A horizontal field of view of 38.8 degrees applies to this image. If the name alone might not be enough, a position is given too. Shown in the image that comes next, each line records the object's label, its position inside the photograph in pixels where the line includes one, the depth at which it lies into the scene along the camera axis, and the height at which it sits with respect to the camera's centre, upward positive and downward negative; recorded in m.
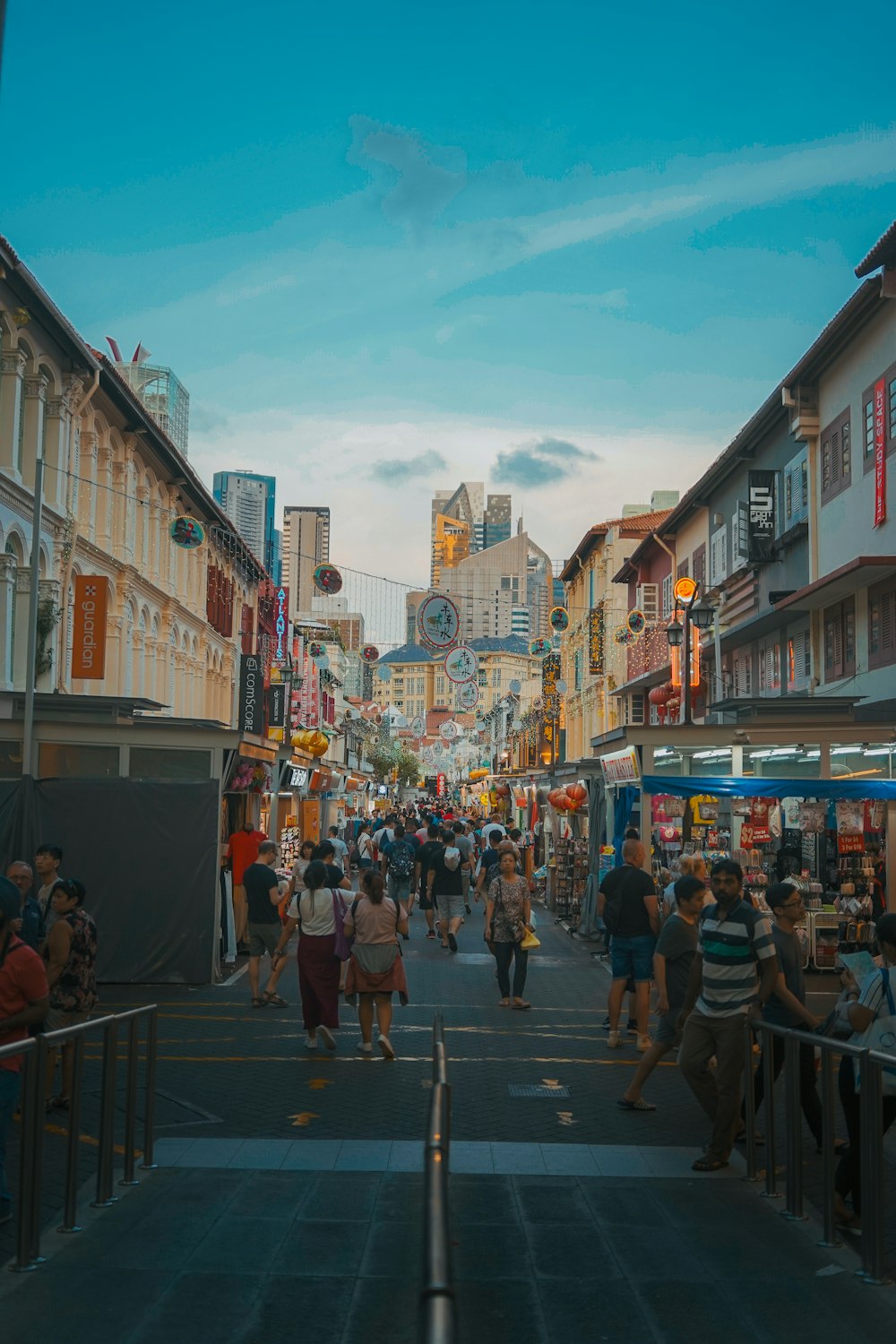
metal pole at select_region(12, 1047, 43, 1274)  5.72 -1.67
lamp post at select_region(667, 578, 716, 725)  22.47 +3.43
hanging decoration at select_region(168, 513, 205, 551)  24.88 +5.11
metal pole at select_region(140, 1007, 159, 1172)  7.66 -1.89
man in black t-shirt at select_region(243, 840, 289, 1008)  14.11 -1.40
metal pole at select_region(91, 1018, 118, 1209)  6.84 -1.85
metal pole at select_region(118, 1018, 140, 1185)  7.25 -1.86
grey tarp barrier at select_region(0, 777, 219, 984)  15.73 -0.82
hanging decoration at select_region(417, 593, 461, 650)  26.73 +3.73
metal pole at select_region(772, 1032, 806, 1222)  6.84 -1.79
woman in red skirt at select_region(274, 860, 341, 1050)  11.69 -1.50
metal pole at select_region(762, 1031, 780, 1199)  7.31 -1.81
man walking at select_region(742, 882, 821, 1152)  8.04 -1.17
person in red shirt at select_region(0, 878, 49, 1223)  6.50 -1.03
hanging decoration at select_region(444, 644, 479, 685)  33.28 +3.46
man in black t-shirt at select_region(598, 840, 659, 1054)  12.10 -1.23
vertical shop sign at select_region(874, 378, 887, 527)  20.55 +5.75
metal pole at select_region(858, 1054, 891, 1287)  5.70 -1.64
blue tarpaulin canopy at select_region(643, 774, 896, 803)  16.08 +0.20
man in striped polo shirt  7.93 -1.23
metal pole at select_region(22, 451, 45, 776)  16.12 +1.98
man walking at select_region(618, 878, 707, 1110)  9.69 -1.13
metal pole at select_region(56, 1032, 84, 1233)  6.36 -1.80
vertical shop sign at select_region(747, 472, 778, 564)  27.19 +5.98
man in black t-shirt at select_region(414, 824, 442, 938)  21.64 -1.14
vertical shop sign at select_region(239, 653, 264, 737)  31.47 +2.48
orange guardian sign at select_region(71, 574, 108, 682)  23.30 +2.99
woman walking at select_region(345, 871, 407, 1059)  11.27 -1.41
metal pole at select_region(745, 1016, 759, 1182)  7.64 -1.86
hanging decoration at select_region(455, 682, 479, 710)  50.03 +4.04
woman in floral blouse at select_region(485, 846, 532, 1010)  14.11 -1.33
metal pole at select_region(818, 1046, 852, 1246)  6.27 -1.70
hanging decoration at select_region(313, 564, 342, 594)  32.53 +5.51
